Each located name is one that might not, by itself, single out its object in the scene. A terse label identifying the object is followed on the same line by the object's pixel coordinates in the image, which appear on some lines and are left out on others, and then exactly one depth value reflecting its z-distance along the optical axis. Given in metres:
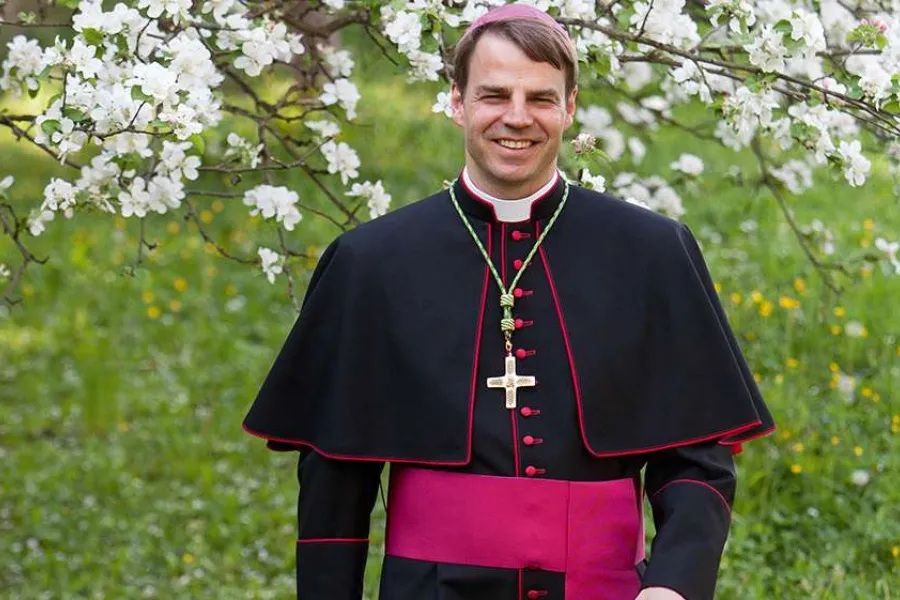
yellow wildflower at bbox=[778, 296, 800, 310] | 12.36
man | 4.84
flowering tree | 6.10
